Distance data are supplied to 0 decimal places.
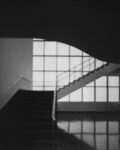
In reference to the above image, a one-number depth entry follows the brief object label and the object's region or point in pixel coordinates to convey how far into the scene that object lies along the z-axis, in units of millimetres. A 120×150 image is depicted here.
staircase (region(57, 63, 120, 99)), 28406
